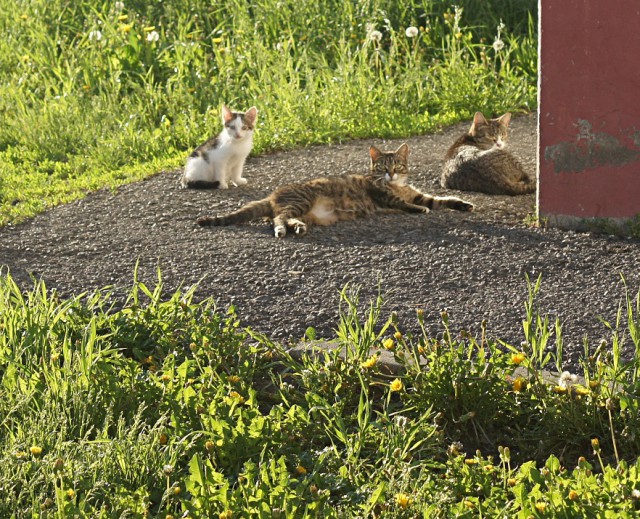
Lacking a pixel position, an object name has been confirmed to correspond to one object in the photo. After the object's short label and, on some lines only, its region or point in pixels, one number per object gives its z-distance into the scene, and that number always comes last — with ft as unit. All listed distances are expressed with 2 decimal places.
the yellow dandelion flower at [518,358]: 27.81
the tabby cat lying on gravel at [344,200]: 46.47
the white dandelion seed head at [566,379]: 27.09
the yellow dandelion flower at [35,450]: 25.45
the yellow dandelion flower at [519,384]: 27.99
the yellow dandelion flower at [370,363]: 29.27
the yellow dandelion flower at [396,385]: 27.76
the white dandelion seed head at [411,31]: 71.00
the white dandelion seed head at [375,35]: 69.87
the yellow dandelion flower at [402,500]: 23.09
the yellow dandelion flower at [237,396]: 28.01
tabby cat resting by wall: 51.31
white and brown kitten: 52.85
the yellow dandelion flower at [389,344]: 28.78
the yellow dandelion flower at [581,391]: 27.71
